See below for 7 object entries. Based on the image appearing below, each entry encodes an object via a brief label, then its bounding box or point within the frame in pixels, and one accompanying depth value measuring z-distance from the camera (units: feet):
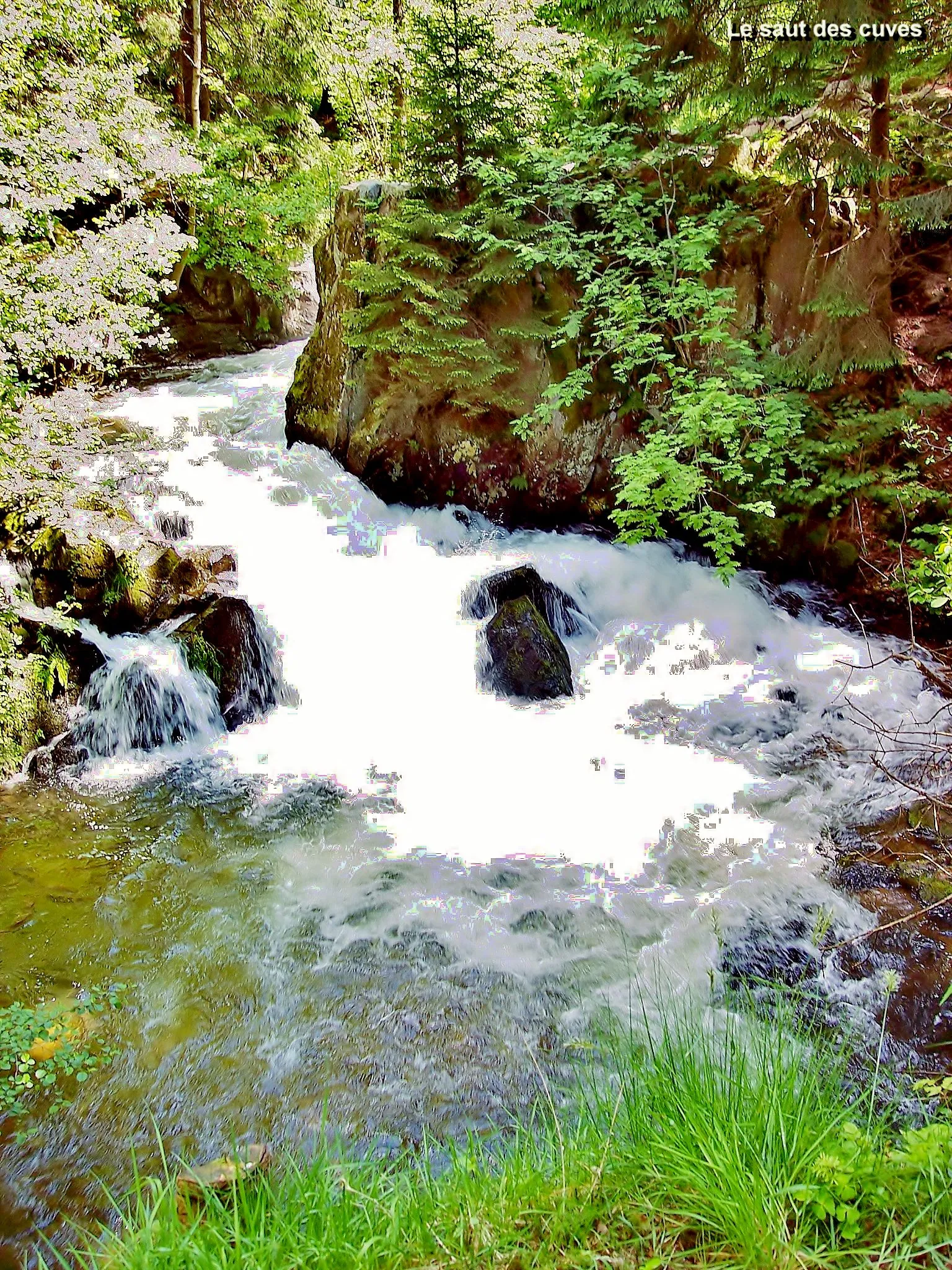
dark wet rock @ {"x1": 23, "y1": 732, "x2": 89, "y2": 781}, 18.63
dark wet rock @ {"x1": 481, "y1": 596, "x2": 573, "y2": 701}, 23.06
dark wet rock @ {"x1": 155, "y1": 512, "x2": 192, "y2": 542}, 26.30
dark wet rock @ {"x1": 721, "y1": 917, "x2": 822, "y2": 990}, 12.68
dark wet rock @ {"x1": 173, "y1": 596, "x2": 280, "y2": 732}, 21.71
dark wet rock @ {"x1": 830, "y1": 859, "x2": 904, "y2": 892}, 14.76
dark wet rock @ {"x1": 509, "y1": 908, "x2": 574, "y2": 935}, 14.28
